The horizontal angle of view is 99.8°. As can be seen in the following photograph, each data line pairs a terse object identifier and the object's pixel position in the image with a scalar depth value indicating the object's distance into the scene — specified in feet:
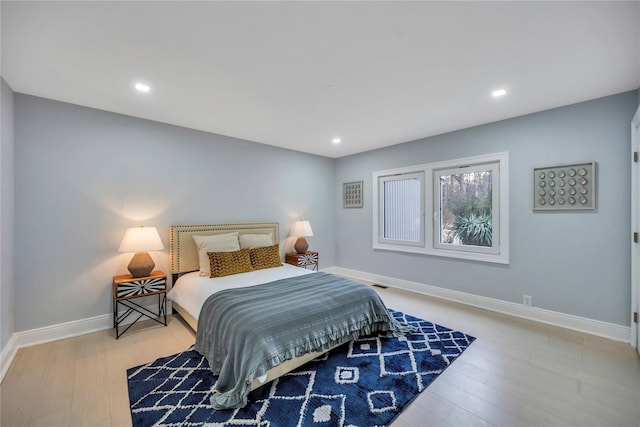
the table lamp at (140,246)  9.59
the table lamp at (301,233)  15.33
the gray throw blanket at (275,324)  6.16
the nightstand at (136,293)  9.37
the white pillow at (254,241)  12.76
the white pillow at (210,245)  11.00
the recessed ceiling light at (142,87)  8.15
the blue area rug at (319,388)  5.61
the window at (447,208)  11.45
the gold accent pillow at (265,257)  12.05
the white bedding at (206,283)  8.98
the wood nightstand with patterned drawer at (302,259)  15.10
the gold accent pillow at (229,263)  10.64
